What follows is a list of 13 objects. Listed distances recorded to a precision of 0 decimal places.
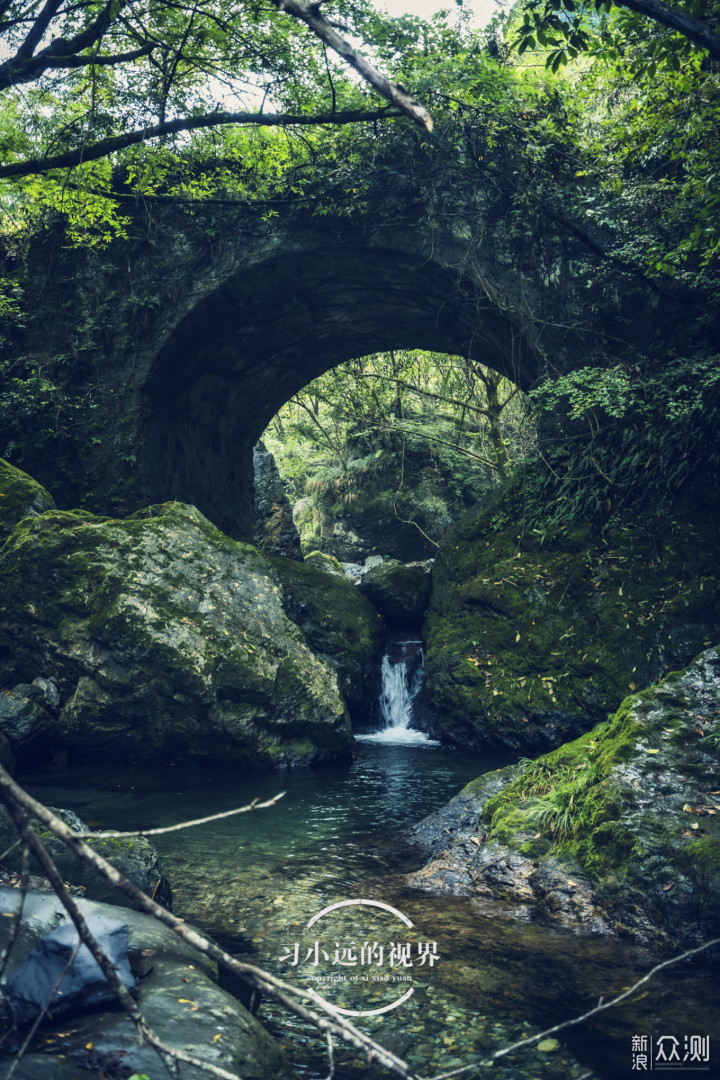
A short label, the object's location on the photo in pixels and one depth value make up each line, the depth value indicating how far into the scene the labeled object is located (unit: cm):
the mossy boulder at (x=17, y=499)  863
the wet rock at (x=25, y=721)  670
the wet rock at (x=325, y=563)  1402
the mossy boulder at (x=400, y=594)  1107
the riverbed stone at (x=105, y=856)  334
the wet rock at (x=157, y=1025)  194
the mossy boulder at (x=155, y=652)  713
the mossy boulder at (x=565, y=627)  796
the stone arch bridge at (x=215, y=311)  989
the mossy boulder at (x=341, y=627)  983
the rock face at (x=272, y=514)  1658
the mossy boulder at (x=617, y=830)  365
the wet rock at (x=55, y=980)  204
